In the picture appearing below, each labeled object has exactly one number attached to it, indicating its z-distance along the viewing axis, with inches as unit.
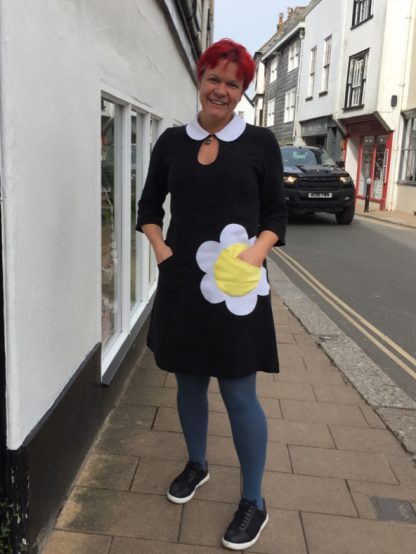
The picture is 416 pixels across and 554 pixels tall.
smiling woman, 81.0
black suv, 514.9
